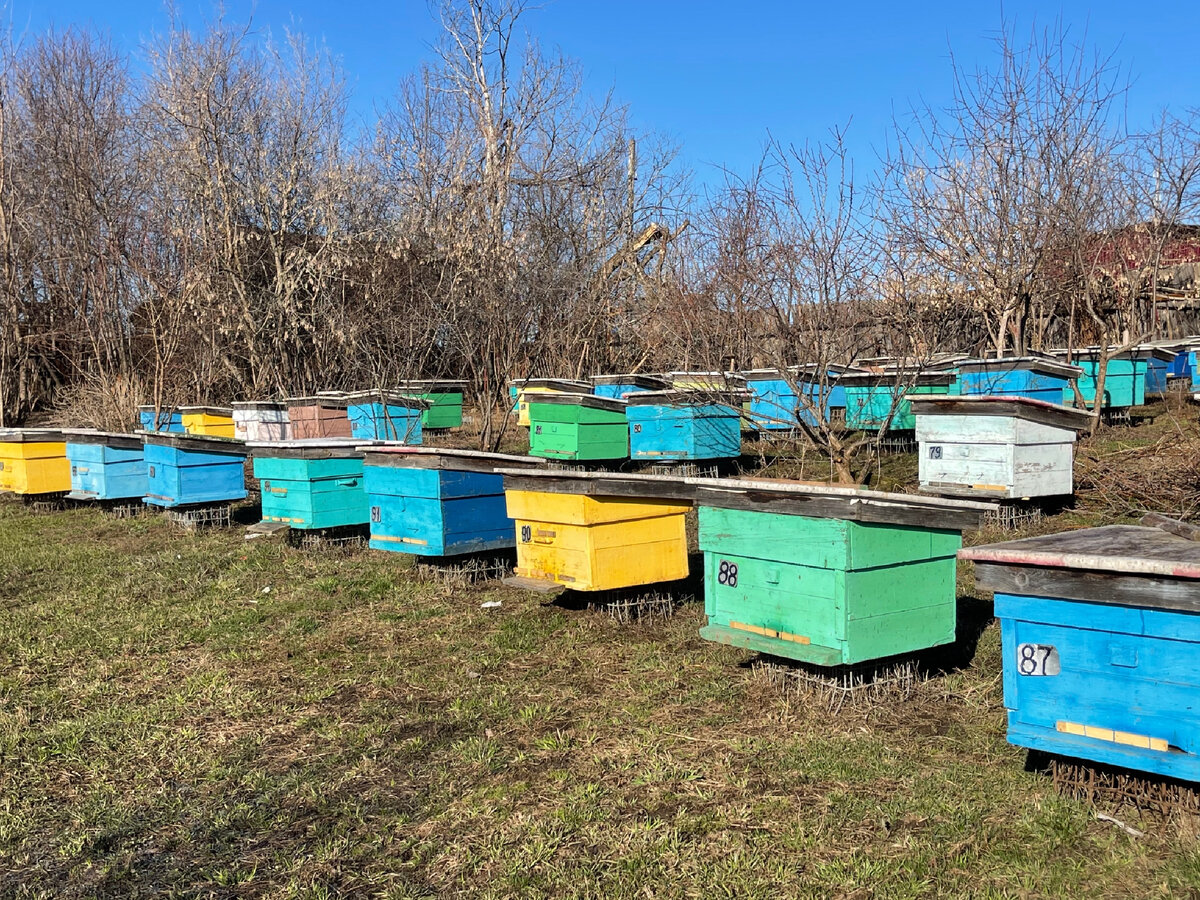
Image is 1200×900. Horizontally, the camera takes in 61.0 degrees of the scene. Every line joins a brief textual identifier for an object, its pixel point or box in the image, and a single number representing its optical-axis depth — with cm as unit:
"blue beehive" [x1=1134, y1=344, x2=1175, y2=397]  1387
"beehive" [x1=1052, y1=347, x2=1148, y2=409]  1233
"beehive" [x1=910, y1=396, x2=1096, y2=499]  773
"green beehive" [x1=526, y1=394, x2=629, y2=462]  1173
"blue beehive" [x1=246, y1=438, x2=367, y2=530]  875
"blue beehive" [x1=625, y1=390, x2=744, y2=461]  1123
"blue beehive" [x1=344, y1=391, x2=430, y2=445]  1375
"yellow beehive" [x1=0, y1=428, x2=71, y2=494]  1198
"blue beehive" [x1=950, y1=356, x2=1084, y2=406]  1020
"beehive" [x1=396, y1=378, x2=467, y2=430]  1652
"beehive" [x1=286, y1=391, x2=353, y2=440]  1502
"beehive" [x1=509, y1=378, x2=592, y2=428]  1536
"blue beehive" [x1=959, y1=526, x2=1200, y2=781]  316
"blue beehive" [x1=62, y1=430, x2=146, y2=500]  1116
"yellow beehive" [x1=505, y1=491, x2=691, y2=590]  599
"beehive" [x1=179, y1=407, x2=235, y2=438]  1566
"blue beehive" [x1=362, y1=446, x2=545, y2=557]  723
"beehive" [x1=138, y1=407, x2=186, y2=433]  1580
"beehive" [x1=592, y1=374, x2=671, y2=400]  1483
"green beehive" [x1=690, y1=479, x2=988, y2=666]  440
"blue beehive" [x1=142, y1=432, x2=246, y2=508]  1034
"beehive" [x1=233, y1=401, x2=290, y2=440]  1576
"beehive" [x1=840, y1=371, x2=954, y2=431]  1159
